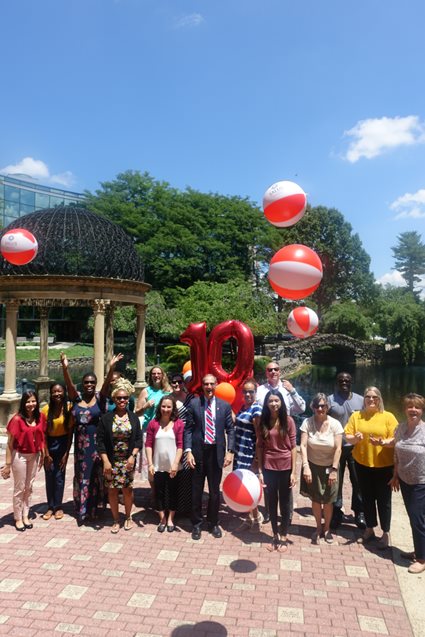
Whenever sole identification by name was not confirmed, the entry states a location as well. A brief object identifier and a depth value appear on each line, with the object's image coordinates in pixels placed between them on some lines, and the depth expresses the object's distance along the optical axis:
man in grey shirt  5.89
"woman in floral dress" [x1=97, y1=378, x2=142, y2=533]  5.62
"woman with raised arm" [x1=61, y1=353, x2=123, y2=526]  5.91
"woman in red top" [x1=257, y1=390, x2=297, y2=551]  5.30
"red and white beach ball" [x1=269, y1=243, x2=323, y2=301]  7.21
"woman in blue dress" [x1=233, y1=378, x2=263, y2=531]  5.74
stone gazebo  11.77
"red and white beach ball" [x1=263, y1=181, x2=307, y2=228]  7.18
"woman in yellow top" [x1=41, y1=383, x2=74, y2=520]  5.97
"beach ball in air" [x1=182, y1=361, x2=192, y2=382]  9.05
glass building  49.00
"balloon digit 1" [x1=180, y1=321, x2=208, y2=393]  8.45
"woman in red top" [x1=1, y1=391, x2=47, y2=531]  5.69
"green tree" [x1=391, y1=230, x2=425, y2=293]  76.25
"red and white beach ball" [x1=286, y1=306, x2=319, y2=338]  8.58
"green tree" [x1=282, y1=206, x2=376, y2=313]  46.84
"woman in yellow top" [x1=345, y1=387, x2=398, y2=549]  5.25
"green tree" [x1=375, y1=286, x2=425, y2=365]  40.00
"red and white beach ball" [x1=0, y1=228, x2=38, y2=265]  9.05
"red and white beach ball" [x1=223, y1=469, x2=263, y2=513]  4.63
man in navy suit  5.67
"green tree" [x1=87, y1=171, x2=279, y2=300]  33.47
